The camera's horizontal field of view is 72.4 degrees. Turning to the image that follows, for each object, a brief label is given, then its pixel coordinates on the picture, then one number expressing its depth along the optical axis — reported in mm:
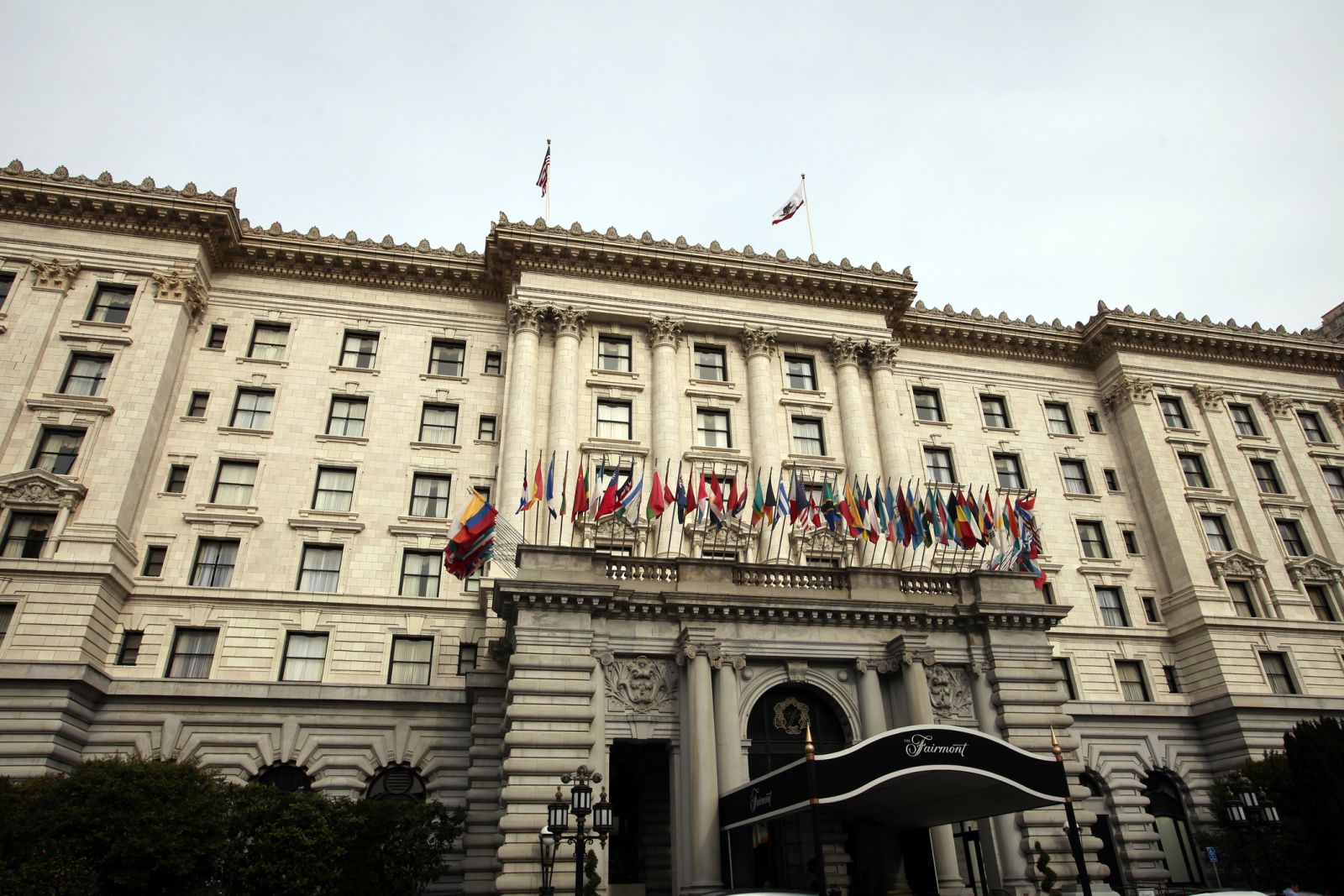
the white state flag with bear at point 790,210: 44688
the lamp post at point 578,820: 20594
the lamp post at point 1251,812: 27219
